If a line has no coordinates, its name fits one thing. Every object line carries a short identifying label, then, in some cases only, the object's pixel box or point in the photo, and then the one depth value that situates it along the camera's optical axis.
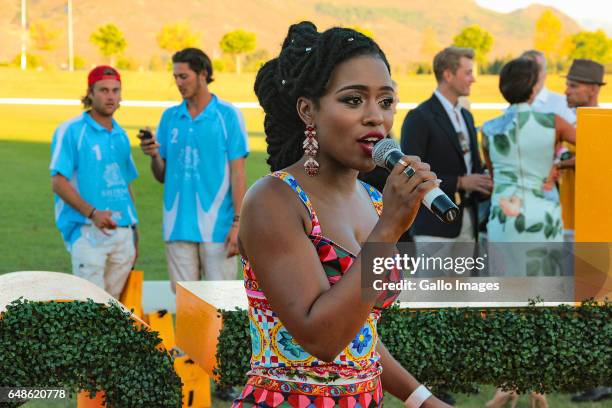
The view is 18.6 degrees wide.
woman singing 4.01
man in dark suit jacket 13.01
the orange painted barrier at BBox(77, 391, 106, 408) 8.83
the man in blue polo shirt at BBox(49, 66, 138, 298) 13.14
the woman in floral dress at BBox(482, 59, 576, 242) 12.40
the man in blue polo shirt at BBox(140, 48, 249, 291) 13.45
